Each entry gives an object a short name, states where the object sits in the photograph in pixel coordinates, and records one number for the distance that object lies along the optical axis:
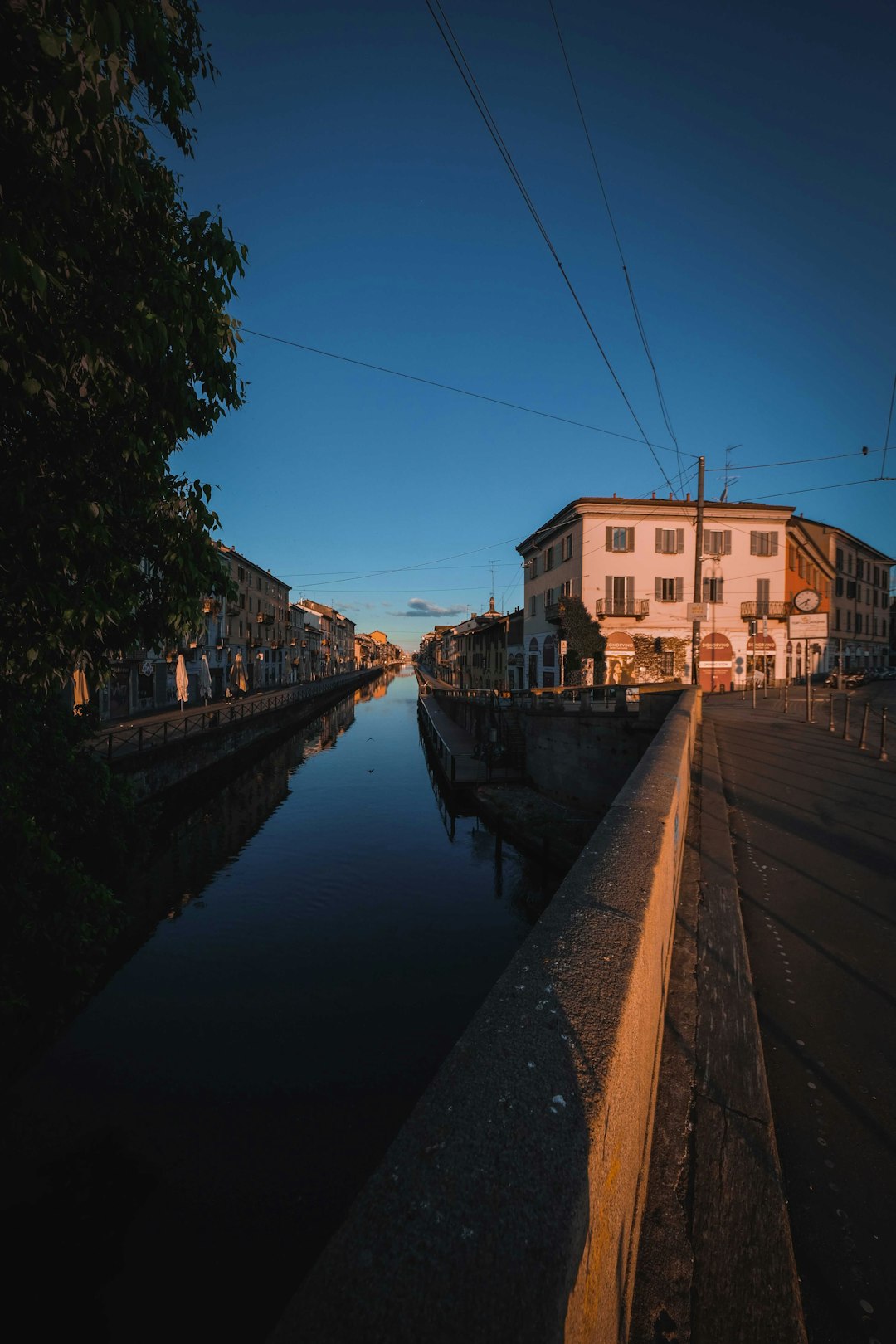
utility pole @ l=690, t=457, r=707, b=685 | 17.74
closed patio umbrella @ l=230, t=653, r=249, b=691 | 49.28
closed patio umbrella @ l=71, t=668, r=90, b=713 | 14.48
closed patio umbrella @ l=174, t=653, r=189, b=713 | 22.58
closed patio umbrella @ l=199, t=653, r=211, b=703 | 28.61
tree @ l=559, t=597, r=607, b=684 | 31.53
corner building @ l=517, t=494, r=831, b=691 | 32.12
